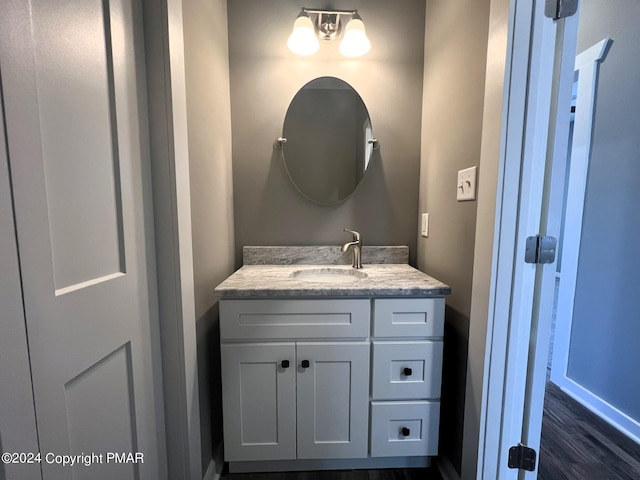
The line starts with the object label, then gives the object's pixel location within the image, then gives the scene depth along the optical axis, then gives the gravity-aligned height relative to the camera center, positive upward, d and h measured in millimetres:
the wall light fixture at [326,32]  1403 +920
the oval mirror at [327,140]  1536 +392
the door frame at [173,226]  842 -59
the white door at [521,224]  853 -44
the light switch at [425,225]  1477 -79
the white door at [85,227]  518 -43
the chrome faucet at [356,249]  1511 -215
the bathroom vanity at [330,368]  1099 -644
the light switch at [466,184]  1024 +101
